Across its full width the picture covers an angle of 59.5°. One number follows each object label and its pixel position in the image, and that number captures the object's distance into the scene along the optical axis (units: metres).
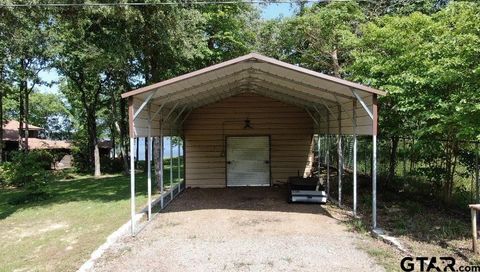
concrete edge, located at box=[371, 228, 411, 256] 5.90
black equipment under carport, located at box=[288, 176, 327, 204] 10.37
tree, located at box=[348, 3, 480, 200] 6.47
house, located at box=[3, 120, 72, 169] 30.16
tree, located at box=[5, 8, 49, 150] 18.47
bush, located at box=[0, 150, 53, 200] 13.65
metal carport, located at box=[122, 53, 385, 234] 7.21
